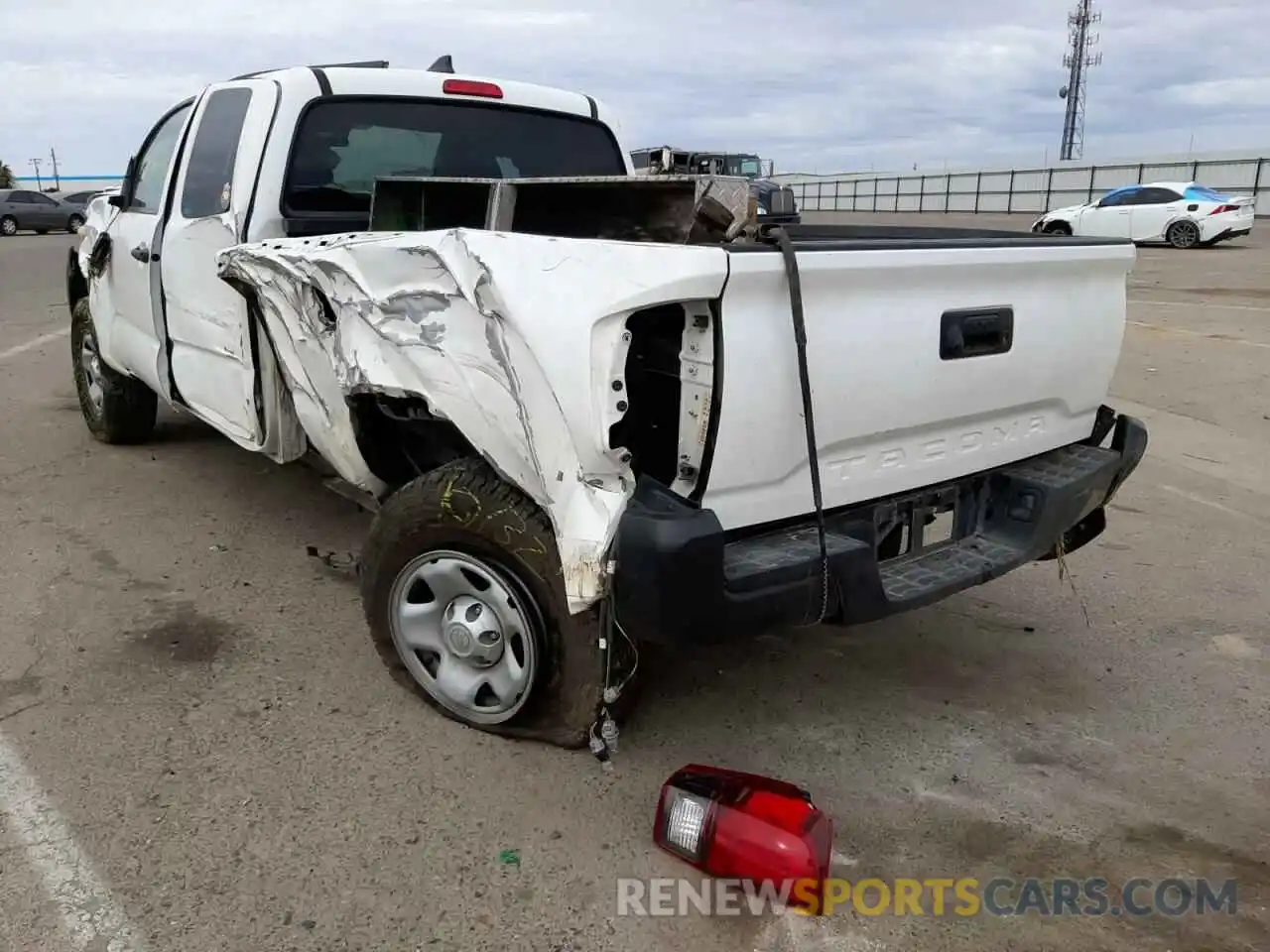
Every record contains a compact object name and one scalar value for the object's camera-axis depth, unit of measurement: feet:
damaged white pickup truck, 8.20
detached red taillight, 7.91
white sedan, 72.38
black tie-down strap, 8.32
